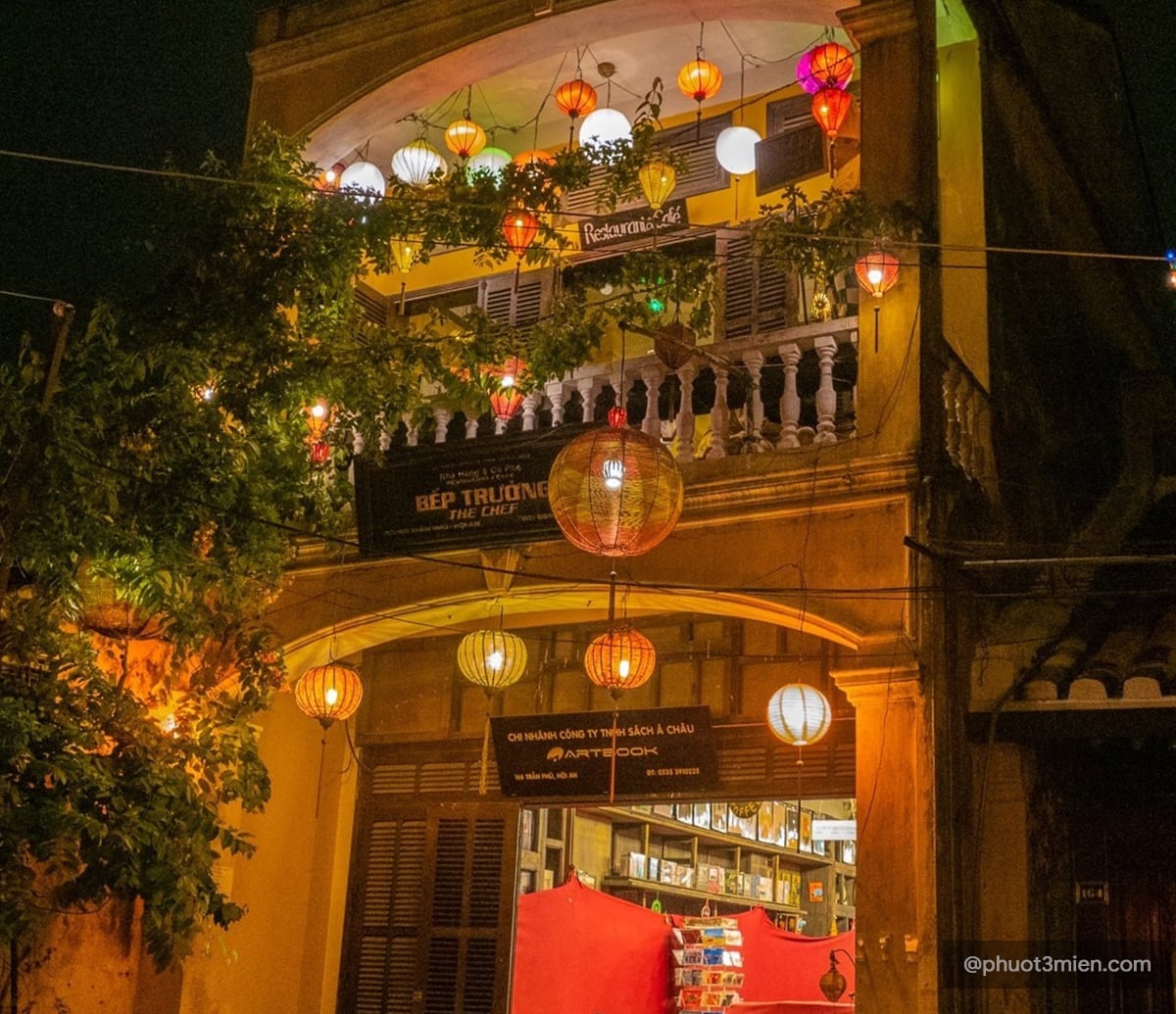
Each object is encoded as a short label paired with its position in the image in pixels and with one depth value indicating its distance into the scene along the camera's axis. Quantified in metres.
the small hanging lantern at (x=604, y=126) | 10.27
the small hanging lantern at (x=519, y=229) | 8.56
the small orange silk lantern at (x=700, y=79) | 10.25
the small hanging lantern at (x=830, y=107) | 9.01
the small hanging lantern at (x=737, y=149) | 10.05
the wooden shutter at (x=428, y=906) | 9.66
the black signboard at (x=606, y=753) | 8.74
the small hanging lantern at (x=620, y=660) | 7.91
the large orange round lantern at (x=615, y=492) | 6.72
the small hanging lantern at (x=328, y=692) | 8.73
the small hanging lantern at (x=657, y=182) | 8.81
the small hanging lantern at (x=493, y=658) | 8.52
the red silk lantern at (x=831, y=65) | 9.01
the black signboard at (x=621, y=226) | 10.52
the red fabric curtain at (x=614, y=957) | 9.66
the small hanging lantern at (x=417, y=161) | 10.38
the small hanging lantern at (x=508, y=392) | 8.38
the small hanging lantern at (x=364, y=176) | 10.86
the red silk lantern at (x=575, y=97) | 10.54
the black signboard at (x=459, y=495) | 8.51
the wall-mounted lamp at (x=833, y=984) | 8.27
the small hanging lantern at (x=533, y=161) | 8.01
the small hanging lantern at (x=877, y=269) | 7.71
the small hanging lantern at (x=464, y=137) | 10.91
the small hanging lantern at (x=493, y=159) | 11.28
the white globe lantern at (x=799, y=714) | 7.71
